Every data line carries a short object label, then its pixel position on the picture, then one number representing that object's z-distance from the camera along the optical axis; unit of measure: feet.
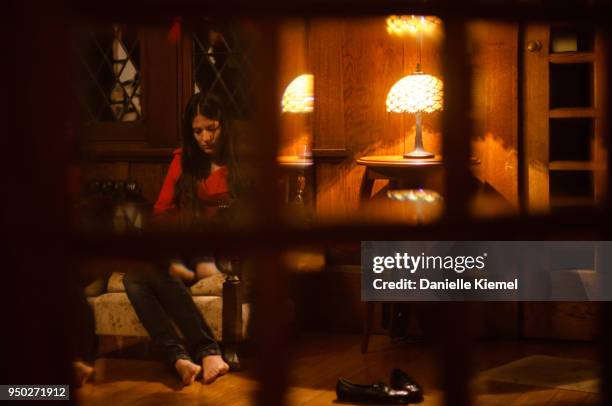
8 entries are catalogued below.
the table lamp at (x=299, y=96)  13.20
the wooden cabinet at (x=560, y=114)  12.19
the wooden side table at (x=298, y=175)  13.59
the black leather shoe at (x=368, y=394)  10.10
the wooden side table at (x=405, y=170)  12.53
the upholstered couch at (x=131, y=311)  11.89
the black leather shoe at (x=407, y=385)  10.16
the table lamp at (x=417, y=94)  12.43
